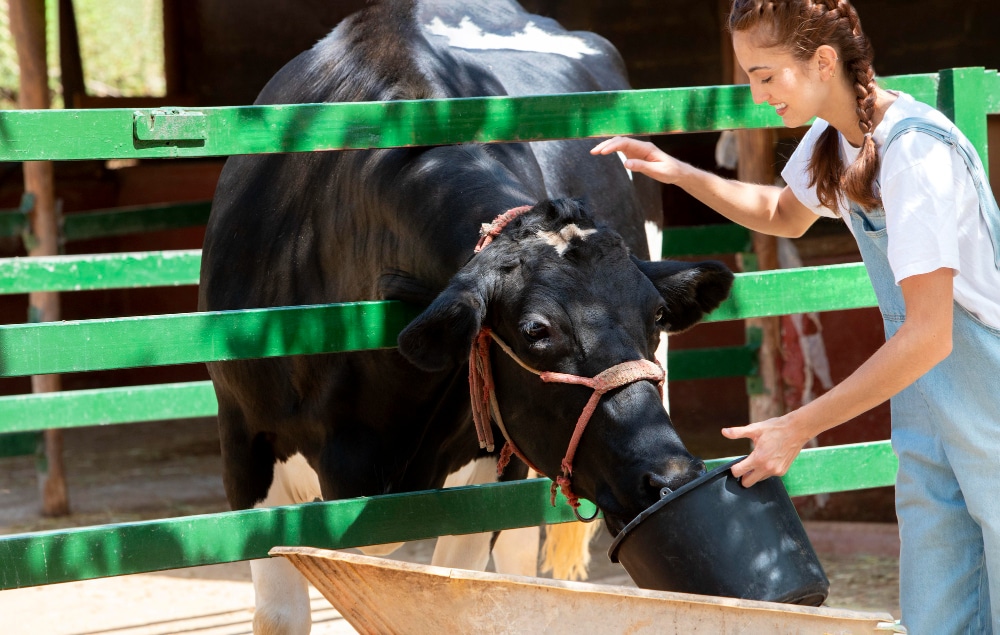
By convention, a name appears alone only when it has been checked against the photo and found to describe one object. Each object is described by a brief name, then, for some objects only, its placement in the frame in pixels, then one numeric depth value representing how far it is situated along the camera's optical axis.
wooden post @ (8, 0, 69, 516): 11.93
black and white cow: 4.32
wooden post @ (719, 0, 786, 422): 10.77
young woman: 3.73
